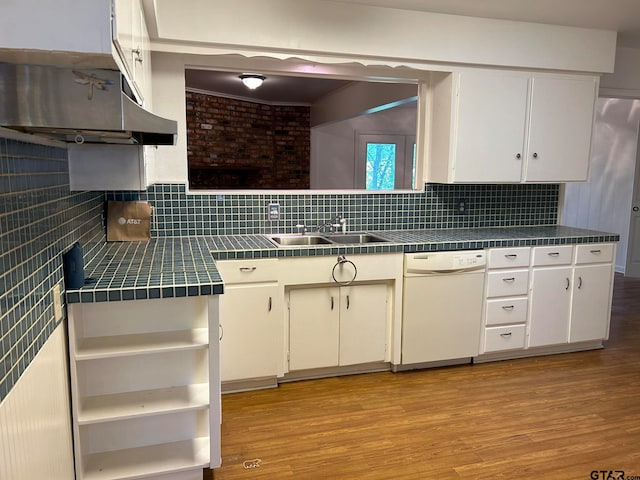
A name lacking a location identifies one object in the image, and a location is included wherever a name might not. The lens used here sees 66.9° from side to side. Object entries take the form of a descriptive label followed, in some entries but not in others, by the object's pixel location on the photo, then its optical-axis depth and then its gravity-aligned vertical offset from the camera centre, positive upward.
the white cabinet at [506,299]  3.37 -0.79
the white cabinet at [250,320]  2.81 -0.82
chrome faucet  3.58 -0.30
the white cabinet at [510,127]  3.45 +0.44
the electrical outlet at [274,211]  3.45 -0.20
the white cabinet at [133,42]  1.28 +0.47
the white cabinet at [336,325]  3.05 -0.90
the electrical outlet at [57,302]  1.72 -0.44
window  7.38 +0.37
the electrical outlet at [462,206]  3.89 -0.16
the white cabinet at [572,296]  3.52 -0.79
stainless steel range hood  1.17 +0.20
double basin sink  3.41 -0.39
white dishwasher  3.19 -0.80
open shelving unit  1.97 -0.90
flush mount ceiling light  4.36 +0.92
